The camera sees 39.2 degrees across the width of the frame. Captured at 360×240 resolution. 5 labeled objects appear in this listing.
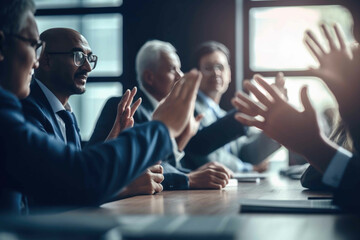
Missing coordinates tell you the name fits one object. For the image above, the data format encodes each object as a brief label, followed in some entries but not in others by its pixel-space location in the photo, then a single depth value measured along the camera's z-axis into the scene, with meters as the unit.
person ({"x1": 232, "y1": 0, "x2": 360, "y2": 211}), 1.28
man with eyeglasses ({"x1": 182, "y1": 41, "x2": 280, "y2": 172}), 3.80
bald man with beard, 1.98
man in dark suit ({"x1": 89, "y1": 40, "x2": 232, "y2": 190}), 2.17
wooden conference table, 0.97
